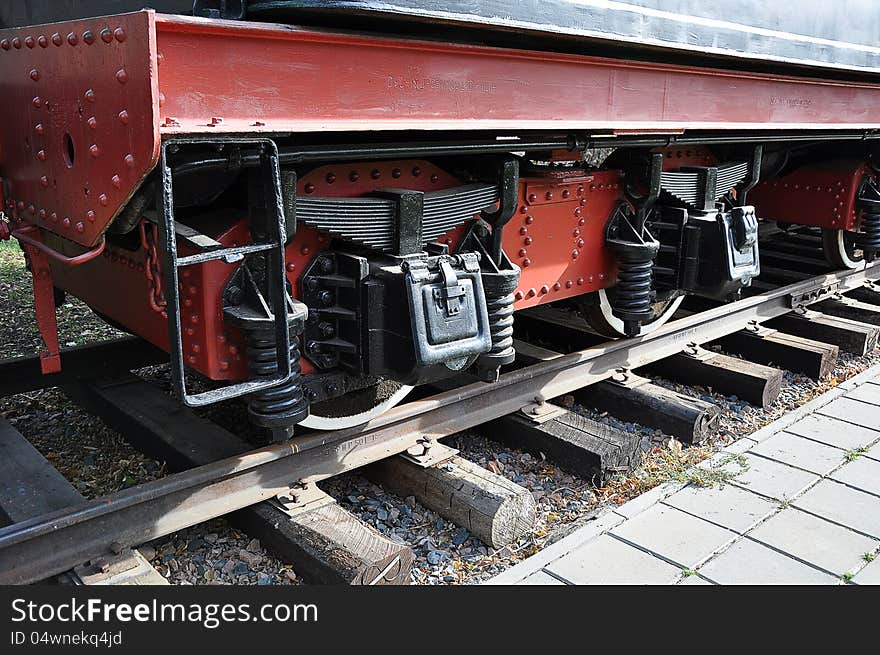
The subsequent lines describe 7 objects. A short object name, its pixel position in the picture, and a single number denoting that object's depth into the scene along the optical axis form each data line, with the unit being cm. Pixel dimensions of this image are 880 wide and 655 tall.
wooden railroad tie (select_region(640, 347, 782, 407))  445
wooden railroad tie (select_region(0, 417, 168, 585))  256
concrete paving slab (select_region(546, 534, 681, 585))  289
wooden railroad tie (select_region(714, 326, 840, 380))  489
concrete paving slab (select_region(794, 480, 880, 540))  330
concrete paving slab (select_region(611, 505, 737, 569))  305
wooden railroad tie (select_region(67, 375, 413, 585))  265
